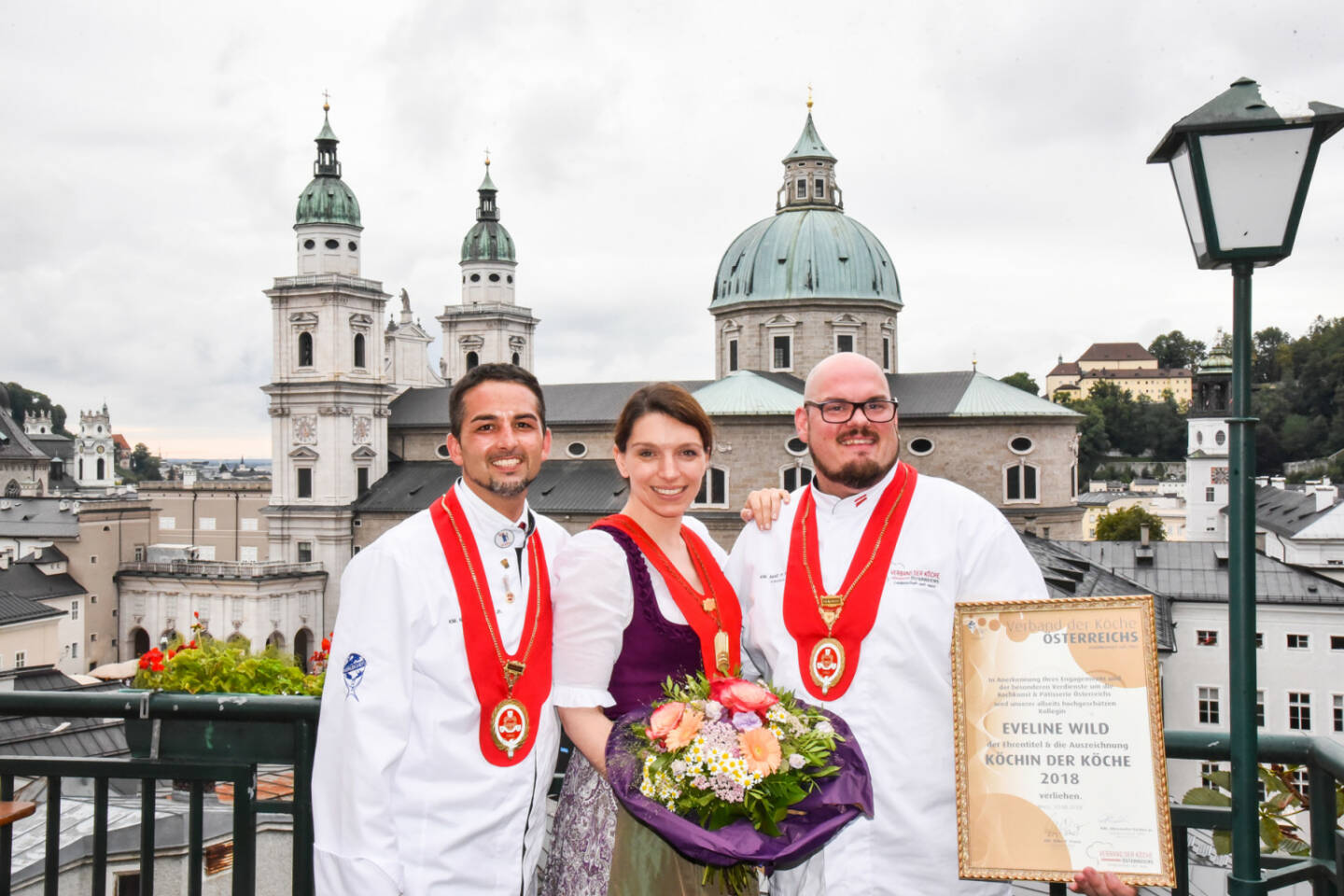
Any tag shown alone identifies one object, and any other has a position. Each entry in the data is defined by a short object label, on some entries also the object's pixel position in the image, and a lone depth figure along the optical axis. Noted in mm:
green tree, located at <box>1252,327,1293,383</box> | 86438
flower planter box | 3926
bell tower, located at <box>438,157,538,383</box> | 57750
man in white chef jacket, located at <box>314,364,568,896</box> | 3426
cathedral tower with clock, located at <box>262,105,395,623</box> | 48125
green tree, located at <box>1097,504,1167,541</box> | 60500
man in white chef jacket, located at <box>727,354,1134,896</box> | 3760
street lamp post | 3373
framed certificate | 3160
